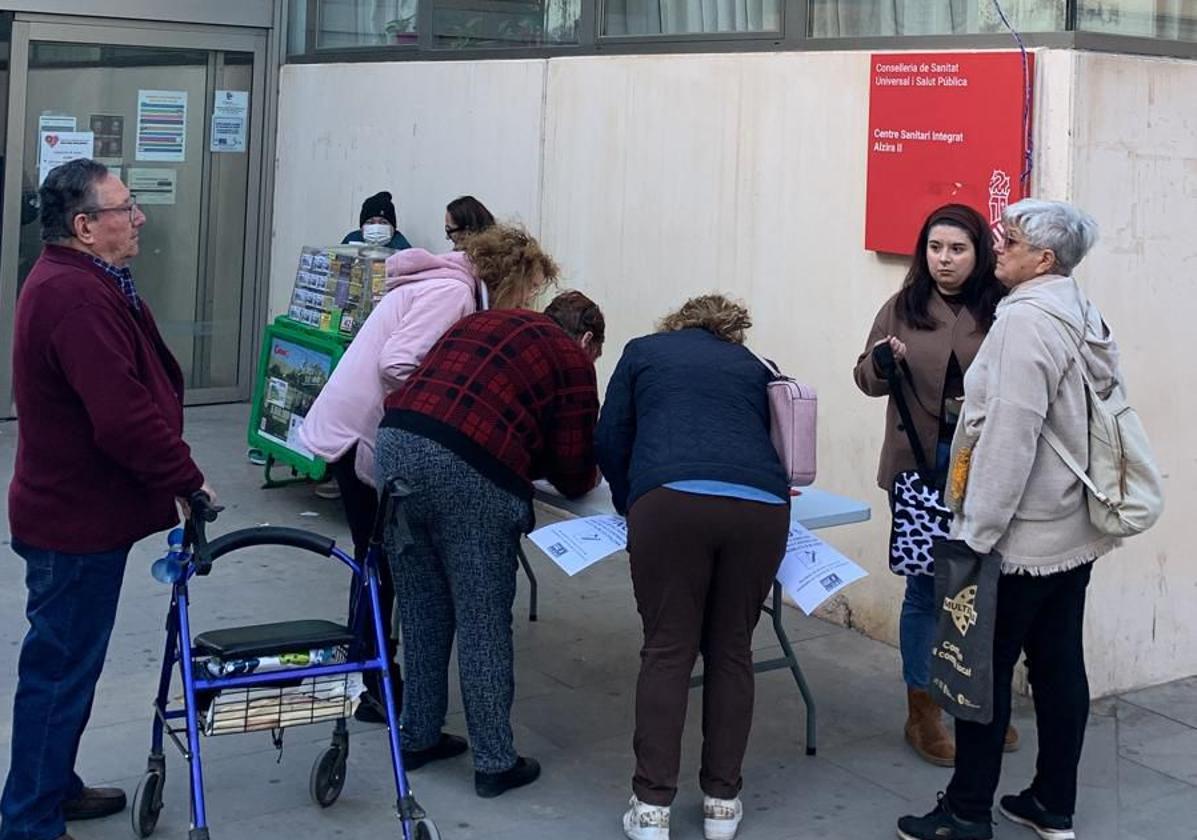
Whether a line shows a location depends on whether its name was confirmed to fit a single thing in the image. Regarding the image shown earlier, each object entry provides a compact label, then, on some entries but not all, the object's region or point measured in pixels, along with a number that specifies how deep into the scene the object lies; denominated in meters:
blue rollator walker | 4.14
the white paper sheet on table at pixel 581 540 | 4.64
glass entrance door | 10.03
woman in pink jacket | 5.07
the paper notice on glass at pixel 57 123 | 10.02
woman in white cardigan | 4.23
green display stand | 8.06
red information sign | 5.72
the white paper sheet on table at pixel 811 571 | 4.80
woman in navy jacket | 4.42
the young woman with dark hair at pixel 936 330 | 4.97
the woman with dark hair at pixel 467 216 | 7.07
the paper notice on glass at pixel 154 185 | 10.38
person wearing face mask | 8.80
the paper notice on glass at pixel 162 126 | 10.34
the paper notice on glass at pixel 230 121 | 10.59
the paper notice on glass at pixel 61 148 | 10.03
